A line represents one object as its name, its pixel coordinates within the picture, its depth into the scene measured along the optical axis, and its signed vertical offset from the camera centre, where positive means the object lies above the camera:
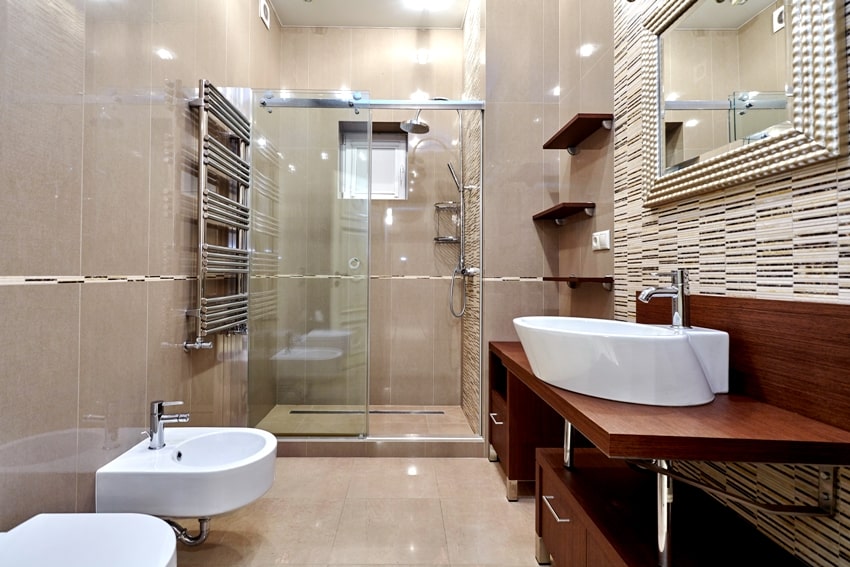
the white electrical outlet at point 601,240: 1.86 +0.23
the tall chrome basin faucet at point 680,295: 1.17 -0.02
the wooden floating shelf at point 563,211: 2.01 +0.42
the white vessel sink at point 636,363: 0.89 -0.19
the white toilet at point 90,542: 0.85 -0.60
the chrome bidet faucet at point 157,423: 1.42 -0.51
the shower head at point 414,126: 2.91 +1.19
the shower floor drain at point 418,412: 3.17 -1.02
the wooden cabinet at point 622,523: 0.89 -0.61
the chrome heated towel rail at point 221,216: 1.86 +0.36
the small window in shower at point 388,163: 3.38 +1.06
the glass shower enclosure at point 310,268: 2.47 +0.10
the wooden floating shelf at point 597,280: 1.82 +0.03
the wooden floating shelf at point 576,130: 1.84 +0.79
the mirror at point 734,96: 0.86 +0.53
